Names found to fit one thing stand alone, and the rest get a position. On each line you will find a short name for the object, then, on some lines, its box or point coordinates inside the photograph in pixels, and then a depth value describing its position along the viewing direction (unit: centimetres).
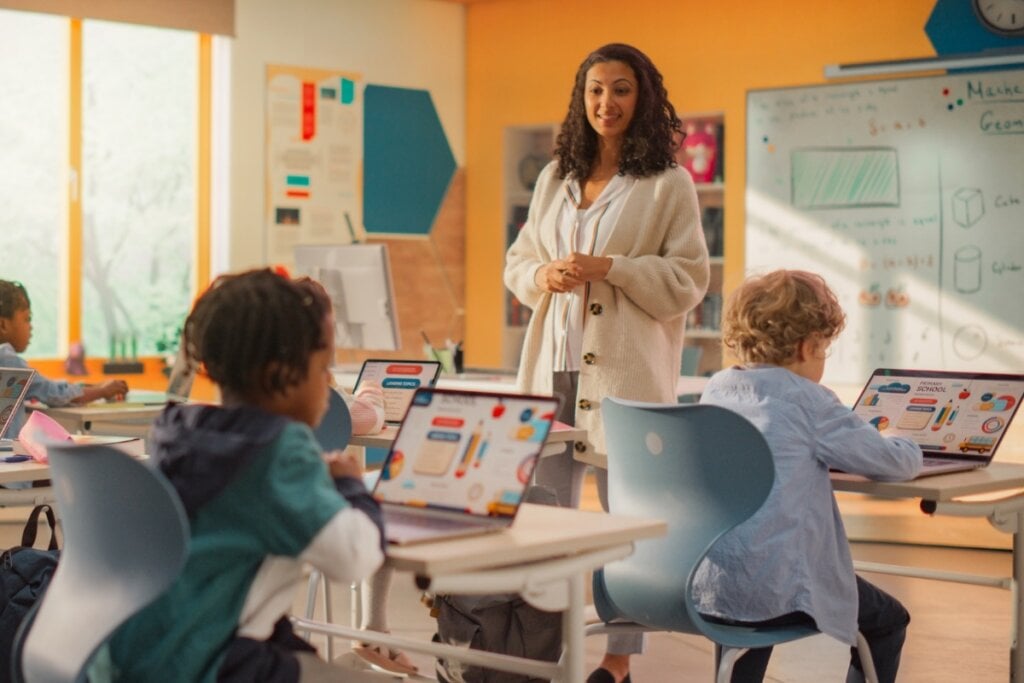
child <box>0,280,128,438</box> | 412
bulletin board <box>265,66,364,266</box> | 733
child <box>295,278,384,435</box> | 331
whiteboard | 612
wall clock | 611
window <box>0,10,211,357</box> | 684
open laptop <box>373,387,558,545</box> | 201
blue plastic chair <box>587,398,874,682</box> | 242
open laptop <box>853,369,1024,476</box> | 286
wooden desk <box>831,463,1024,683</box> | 257
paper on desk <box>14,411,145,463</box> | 296
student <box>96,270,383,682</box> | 178
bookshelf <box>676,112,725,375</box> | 710
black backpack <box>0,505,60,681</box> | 268
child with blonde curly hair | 253
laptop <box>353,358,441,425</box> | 358
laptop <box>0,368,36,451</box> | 334
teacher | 344
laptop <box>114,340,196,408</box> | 487
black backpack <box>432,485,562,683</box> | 287
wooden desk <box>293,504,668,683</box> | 183
